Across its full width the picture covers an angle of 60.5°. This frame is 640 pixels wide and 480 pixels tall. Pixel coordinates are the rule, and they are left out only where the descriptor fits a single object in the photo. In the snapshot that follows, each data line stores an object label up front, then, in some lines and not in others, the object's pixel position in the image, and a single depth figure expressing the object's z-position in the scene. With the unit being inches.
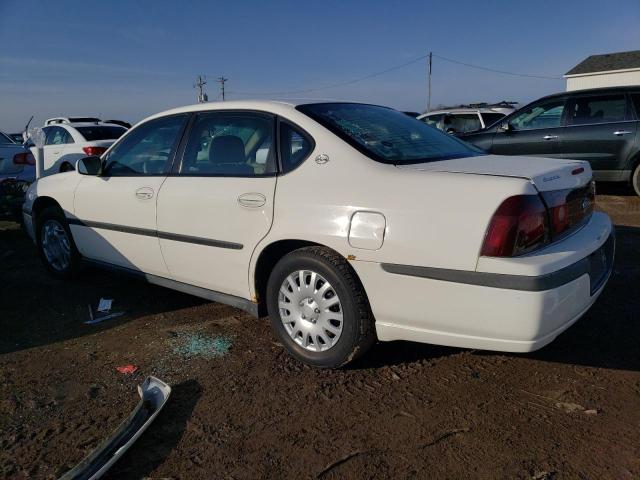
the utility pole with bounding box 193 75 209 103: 1727.9
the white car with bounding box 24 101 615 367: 100.4
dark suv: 312.0
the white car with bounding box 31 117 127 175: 436.4
